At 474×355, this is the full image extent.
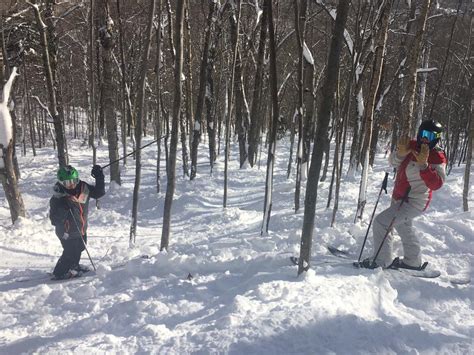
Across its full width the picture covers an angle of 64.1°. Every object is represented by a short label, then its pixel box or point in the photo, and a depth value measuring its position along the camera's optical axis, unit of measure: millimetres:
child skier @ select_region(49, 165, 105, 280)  5227
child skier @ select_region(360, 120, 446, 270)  4660
